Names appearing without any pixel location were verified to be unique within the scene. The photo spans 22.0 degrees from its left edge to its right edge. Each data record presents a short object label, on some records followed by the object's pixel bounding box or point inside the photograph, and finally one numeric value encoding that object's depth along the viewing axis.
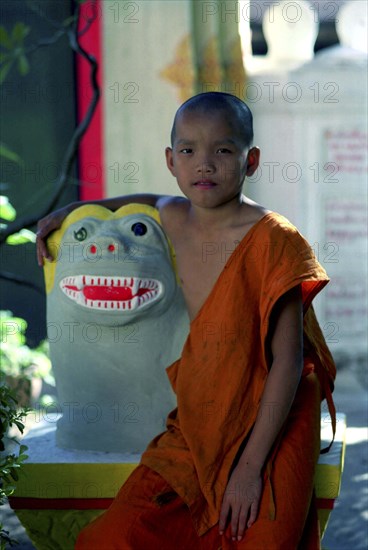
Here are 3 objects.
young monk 2.35
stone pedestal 2.88
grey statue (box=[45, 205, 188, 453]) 2.97
